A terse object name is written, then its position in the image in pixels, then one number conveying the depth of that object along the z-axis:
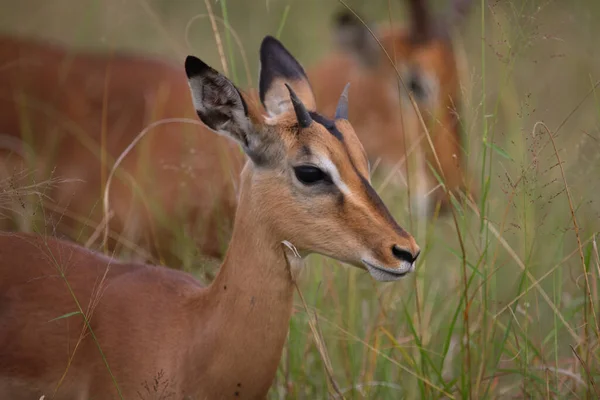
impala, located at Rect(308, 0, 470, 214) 15.36
